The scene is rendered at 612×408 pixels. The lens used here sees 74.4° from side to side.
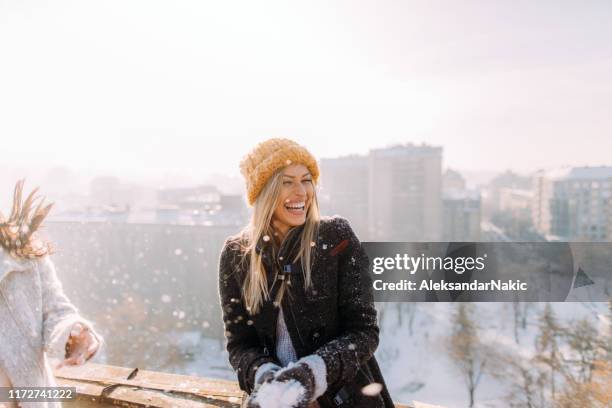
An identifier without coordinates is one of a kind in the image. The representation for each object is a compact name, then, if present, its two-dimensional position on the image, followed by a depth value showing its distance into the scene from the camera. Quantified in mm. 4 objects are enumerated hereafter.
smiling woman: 1488
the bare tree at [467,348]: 18562
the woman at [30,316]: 1600
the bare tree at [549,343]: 15883
